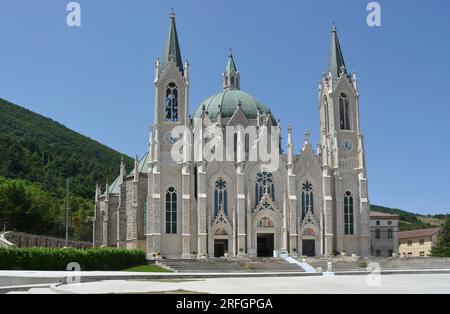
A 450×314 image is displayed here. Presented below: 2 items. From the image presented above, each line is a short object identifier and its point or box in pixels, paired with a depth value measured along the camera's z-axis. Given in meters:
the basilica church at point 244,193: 62.50
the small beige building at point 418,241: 93.75
